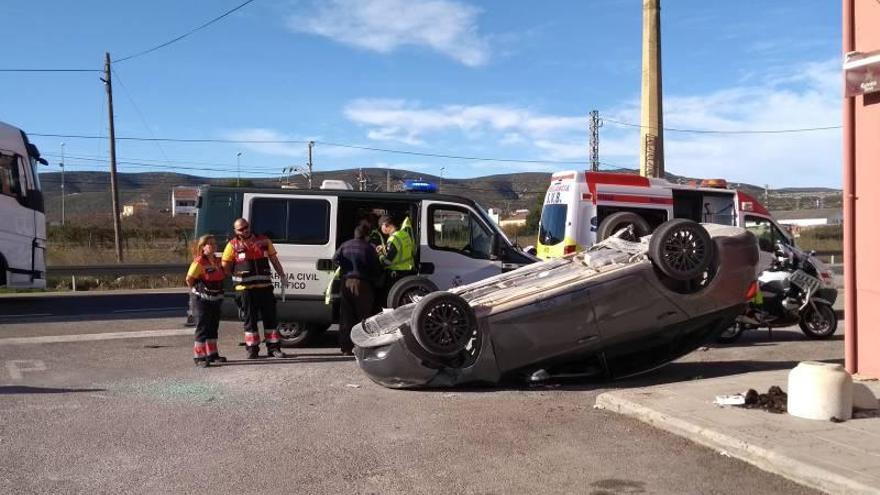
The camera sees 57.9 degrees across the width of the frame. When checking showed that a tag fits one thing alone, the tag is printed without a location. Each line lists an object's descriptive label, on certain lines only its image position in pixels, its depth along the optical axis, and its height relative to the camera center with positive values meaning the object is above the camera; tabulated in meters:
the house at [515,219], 56.09 +1.26
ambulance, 14.63 +0.51
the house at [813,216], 96.94 +1.77
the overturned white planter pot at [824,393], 6.23 -1.28
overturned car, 7.63 -0.82
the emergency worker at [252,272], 9.84 -0.42
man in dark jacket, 10.05 -0.52
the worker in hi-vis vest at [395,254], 10.57 -0.24
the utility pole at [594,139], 49.81 +5.94
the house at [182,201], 83.11 +4.23
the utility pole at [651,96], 28.23 +4.95
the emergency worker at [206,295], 9.55 -0.68
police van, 10.97 +0.06
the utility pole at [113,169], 33.84 +3.05
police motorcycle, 11.72 -1.04
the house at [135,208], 82.96 +3.56
